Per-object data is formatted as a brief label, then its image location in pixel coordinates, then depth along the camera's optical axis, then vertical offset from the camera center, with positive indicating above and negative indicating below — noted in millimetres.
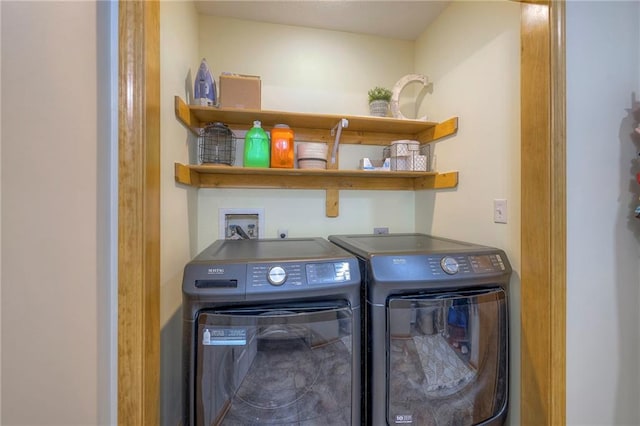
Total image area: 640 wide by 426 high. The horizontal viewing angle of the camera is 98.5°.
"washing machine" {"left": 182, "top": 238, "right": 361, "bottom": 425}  927 -448
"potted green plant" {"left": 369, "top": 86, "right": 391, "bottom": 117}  1825 +736
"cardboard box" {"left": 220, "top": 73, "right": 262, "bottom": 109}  1512 +672
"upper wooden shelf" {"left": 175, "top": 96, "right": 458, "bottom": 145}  1527 +556
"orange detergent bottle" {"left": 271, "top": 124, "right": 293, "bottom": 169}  1600 +370
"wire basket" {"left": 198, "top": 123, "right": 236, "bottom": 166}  1608 +395
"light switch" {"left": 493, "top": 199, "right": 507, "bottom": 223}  1272 +4
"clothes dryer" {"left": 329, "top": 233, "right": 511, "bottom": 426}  1053 -496
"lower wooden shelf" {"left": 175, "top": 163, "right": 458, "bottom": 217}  1598 +217
